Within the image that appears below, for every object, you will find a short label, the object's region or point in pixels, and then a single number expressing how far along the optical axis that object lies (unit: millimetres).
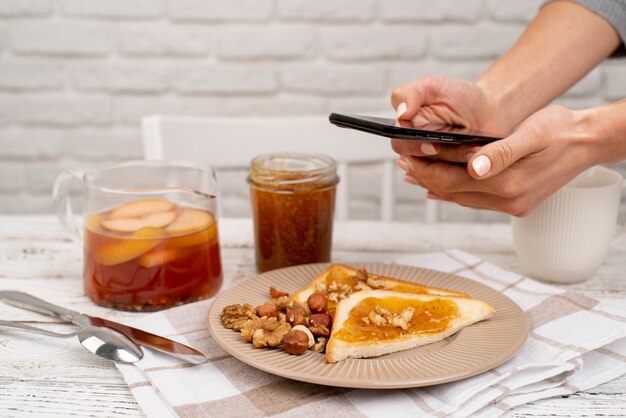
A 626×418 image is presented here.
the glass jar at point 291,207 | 1170
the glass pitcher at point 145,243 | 1049
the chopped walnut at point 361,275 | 1062
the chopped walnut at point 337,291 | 1005
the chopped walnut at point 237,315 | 904
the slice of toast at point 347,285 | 1015
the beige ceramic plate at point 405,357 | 782
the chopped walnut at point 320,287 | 1031
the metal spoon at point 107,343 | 883
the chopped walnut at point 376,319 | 898
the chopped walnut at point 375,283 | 1043
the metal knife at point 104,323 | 877
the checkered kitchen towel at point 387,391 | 780
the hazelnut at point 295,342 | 846
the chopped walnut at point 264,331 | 856
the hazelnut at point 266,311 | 944
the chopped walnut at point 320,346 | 875
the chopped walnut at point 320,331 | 902
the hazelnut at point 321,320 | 923
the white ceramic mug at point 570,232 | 1141
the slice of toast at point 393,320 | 857
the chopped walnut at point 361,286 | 1043
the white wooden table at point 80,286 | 824
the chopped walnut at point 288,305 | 961
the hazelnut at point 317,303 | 968
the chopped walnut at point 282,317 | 931
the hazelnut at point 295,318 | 915
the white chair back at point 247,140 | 1622
